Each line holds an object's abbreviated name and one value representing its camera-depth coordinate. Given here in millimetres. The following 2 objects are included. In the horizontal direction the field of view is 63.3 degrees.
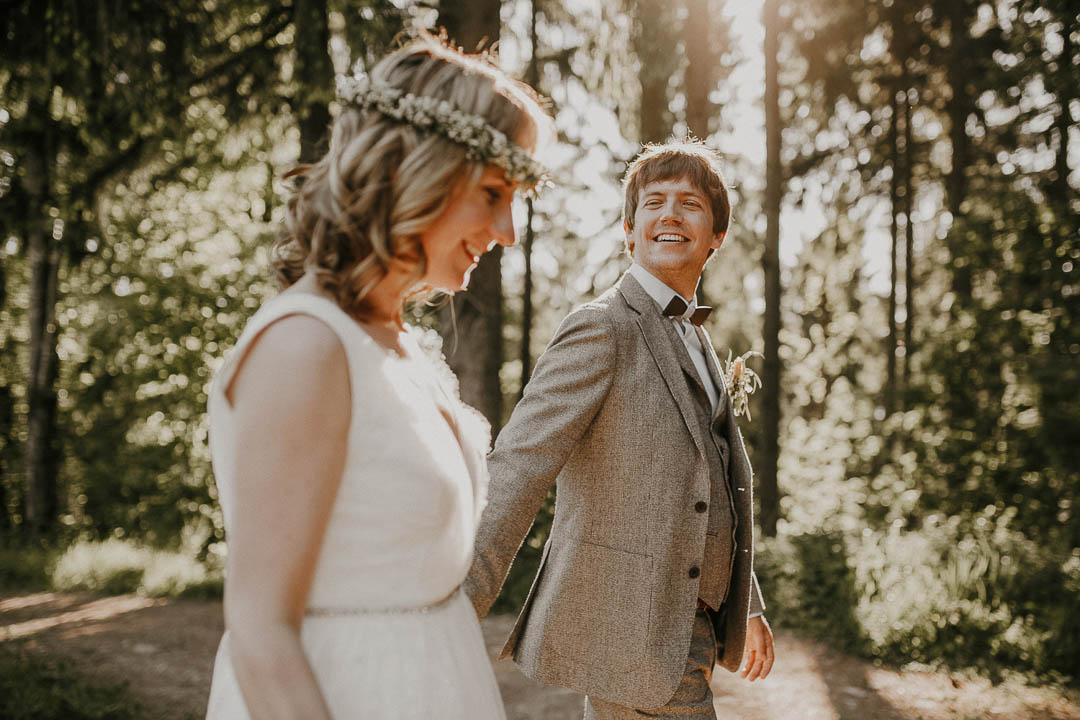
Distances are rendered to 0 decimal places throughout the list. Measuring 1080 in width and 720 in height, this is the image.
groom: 2477
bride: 1219
